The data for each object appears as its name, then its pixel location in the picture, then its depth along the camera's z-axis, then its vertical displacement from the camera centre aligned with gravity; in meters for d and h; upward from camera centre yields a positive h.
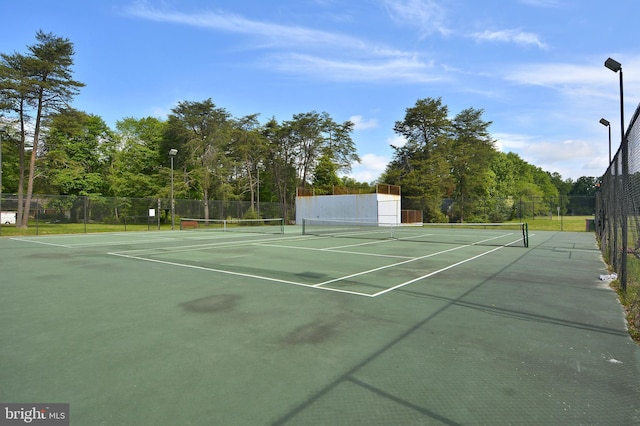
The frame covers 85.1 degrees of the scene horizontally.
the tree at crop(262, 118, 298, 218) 49.19 +7.89
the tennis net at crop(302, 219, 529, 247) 17.23 -1.59
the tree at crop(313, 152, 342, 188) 53.42 +5.80
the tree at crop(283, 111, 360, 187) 48.38 +10.00
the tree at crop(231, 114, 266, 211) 44.09 +8.11
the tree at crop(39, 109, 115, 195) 30.06 +7.09
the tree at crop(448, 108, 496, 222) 47.06 +7.79
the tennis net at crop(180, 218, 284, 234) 32.06 -1.24
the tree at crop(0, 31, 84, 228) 27.30 +10.75
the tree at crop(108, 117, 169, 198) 41.28 +6.75
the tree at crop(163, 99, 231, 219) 40.62 +8.19
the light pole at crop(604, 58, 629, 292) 5.79 -0.06
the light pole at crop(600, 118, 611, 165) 15.85 +3.97
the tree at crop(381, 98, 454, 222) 42.56 +6.72
